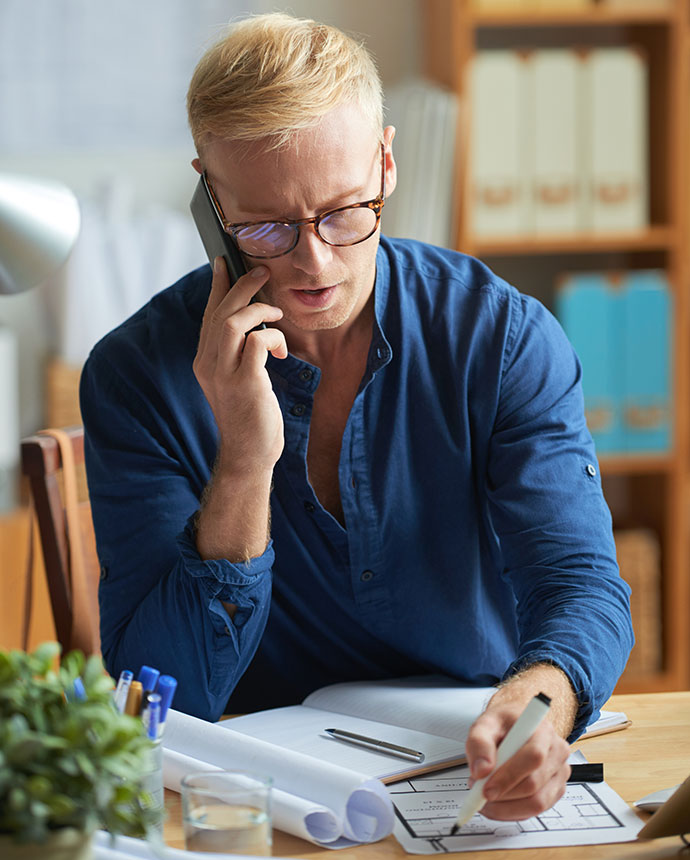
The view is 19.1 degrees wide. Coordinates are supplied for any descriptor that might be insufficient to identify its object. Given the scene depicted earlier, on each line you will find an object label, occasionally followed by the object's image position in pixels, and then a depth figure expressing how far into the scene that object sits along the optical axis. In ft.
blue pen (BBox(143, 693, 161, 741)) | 5.38
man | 7.80
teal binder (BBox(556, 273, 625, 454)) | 11.67
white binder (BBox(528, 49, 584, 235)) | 11.52
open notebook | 6.67
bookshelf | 11.53
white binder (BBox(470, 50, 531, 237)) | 11.49
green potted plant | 4.17
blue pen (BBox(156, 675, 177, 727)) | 5.45
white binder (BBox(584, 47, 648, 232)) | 11.57
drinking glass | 5.03
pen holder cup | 5.38
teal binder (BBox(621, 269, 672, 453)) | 11.72
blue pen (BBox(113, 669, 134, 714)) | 5.50
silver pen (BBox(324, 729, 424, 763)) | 6.68
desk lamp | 6.65
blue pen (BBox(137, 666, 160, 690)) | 5.47
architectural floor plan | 5.75
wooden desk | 5.63
